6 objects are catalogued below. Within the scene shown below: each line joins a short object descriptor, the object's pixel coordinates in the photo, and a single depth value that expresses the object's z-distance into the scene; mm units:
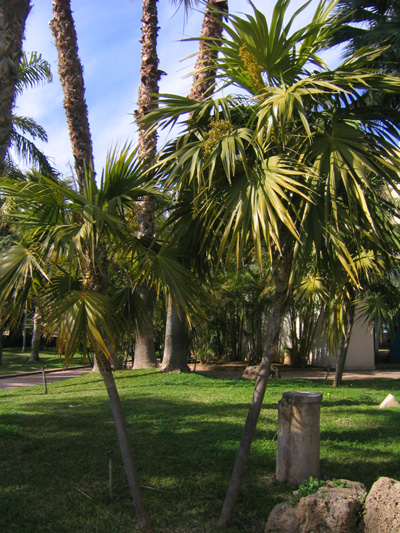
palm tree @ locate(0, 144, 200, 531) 3982
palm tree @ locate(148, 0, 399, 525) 3932
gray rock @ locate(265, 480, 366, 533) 3969
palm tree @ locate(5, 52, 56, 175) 19391
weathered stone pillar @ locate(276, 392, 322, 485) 5129
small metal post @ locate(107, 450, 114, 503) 4789
